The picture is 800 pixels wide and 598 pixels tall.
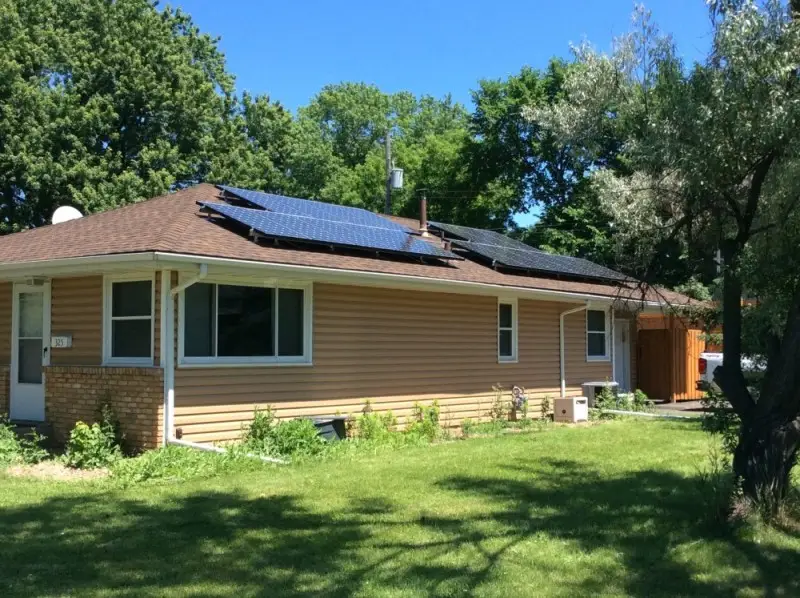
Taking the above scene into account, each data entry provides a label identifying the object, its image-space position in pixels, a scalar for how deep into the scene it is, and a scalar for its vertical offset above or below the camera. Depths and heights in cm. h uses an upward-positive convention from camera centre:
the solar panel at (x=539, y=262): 1593 +188
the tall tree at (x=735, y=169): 614 +151
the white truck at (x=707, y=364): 1698 -32
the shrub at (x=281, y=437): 1033 -115
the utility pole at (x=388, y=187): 2832 +581
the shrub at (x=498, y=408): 1470 -108
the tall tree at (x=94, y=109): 2516 +808
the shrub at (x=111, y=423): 1001 -93
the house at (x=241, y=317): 1012 +48
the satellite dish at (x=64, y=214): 1573 +270
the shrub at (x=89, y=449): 952 -119
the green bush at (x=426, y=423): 1253 -118
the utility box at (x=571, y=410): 1515 -116
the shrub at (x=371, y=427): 1190 -116
